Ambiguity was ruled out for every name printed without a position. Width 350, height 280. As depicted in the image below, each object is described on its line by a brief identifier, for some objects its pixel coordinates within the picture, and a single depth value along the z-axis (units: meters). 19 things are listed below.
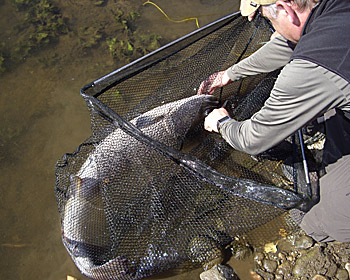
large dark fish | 2.53
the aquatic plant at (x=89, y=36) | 4.56
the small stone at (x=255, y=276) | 2.74
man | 1.68
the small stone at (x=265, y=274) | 2.73
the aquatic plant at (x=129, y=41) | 4.48
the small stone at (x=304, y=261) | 2.65
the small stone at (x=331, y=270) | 2.58
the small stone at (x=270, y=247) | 2.87
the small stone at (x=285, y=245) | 2.84
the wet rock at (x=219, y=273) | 2.69
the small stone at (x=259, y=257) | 2.83
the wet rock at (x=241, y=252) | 2.84
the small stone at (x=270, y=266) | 2.76
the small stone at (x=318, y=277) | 2.56
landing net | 2.58
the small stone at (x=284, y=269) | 2.71
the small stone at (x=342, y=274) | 2.55
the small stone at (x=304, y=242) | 2.79
